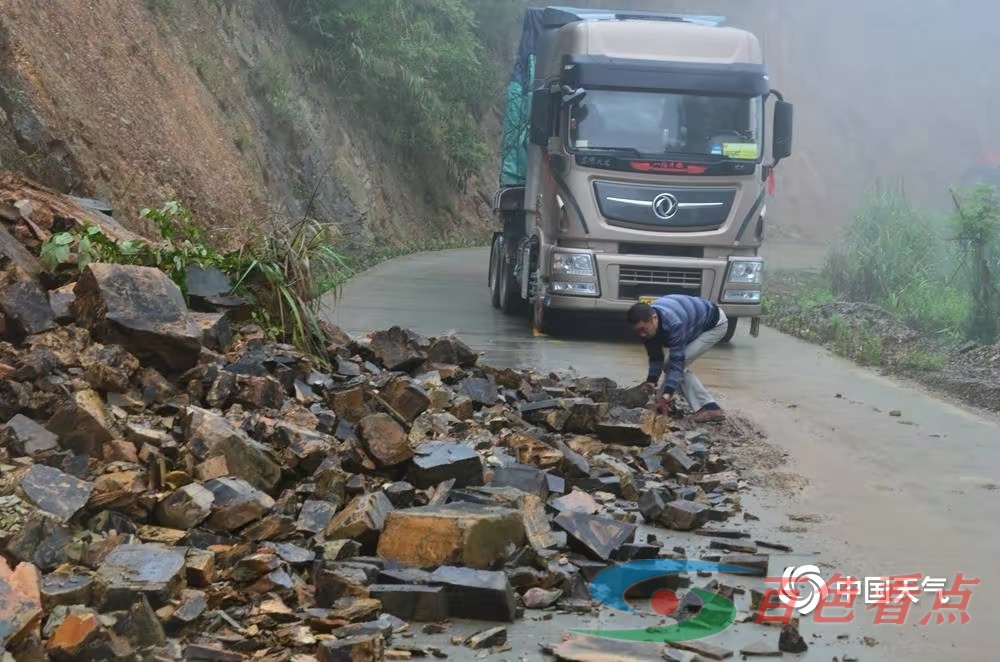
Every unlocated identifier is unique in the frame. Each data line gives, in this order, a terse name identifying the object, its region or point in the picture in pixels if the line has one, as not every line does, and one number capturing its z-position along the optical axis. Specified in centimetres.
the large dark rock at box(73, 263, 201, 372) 782
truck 1441
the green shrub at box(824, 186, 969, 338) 1928
